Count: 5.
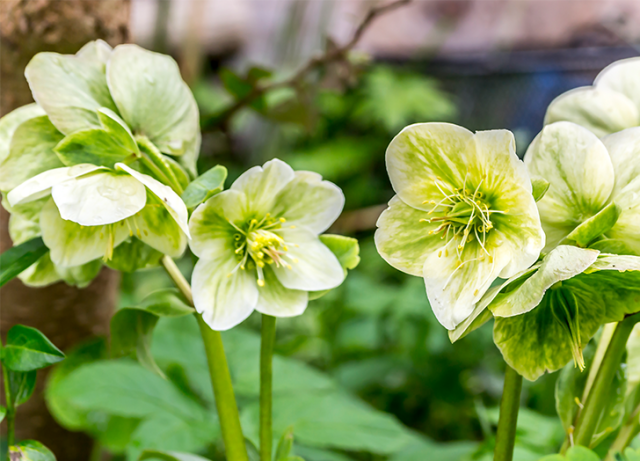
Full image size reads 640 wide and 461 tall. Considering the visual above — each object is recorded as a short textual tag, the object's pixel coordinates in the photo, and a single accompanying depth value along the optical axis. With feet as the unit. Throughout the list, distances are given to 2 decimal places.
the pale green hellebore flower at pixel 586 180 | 2.25
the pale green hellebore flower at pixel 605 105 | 2.41
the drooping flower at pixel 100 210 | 2.26
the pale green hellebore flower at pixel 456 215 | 2.25
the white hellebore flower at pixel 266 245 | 2.35
